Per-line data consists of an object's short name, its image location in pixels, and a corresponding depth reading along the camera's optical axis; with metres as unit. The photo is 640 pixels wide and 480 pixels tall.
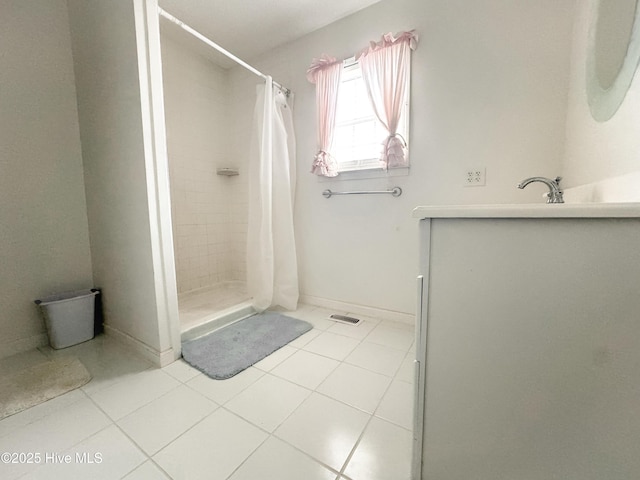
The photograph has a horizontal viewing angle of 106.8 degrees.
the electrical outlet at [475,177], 1.47
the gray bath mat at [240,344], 1.29
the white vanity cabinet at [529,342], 0.47
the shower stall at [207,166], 2.21
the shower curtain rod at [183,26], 1.31
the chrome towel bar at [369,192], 1.73
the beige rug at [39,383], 1.04
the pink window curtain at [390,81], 1.58
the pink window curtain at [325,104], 1.84
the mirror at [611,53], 0.74
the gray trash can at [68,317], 1.46
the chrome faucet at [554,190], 0.96
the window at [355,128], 1.82
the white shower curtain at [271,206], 1.94
